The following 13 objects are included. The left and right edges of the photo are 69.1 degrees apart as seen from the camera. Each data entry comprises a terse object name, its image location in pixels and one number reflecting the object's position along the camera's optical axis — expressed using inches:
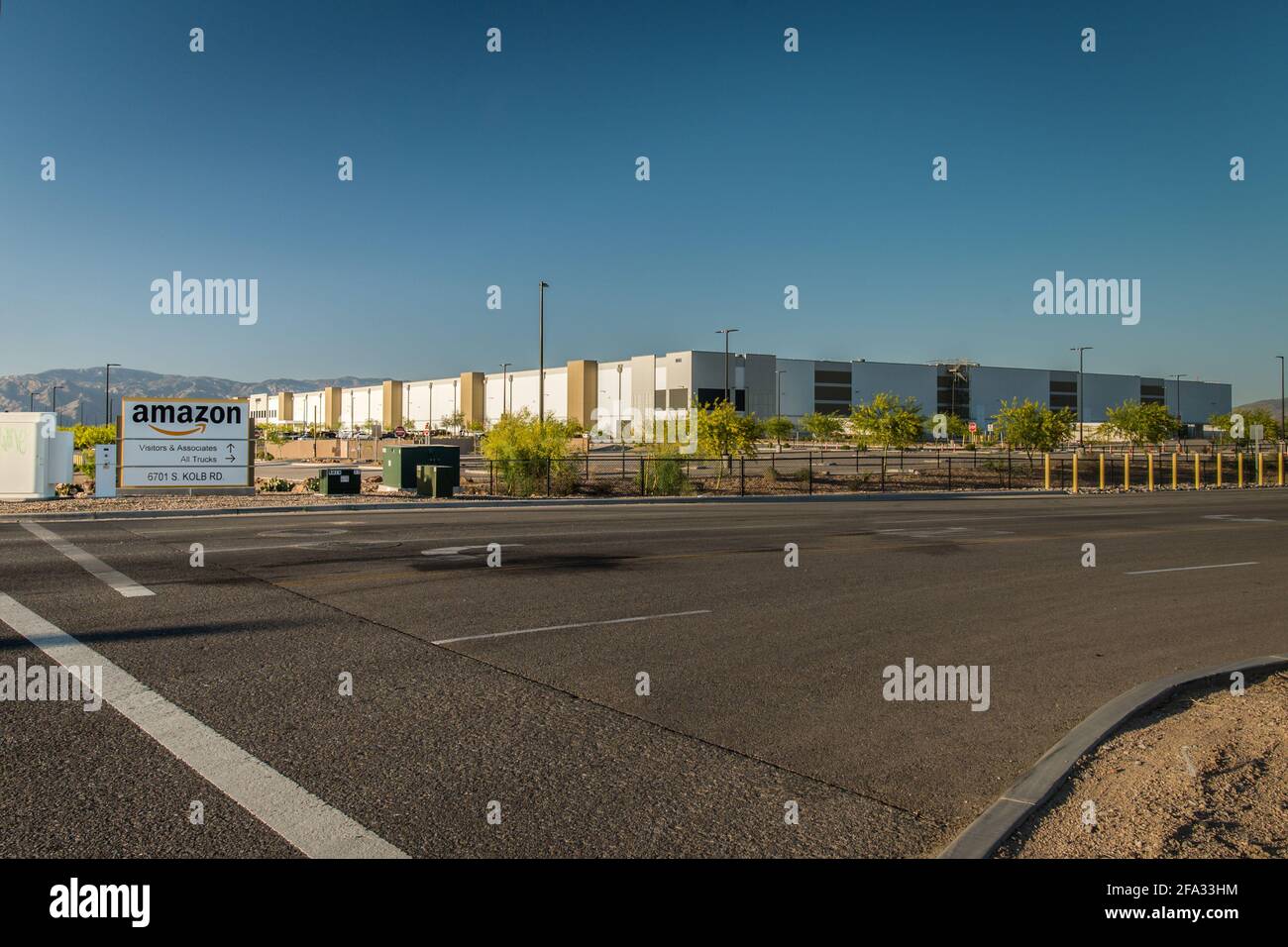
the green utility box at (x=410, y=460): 1171.9
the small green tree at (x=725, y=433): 1487.5
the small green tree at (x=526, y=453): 1227.2
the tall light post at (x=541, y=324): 1660.9
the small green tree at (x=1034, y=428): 1865.2
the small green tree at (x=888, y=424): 1817.2
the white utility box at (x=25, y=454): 937.5
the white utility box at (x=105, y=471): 952.9
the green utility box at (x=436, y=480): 1096.2
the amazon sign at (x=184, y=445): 989.8
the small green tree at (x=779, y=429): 3154.5
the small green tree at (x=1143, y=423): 2544.3
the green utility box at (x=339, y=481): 1094.4
